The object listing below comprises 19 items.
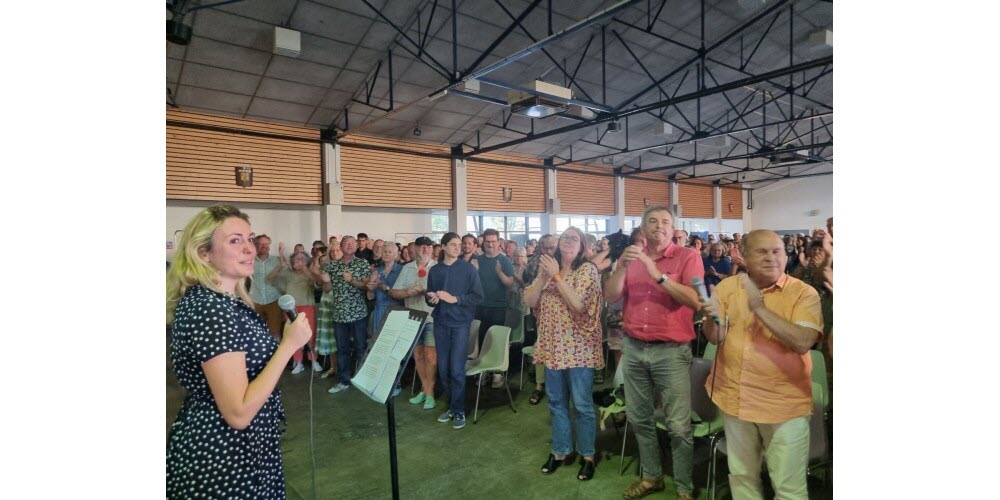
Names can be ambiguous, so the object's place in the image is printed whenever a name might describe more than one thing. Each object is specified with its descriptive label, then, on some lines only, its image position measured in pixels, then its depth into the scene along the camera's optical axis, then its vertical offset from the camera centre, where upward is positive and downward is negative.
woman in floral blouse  2.44 -0.49
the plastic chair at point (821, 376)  1.91 -0.54
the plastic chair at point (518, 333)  4.36 -0.80
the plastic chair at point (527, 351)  4.07 -0.91
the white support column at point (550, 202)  10.54 +1.05
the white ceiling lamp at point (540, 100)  5.09 +1.68
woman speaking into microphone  1.10 -0.27
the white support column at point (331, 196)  7.54 +0.90
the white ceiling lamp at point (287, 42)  4.98 +2.29
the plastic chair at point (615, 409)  2.72 -0.96
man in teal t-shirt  4.18 -0.32
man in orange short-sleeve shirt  1.50 -0.41
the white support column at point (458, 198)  9.42 +1.05
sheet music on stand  1.74 -0.41
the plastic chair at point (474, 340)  3.85 -0.76
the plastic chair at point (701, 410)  2.33 -0.85
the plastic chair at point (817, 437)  1.86 -0.78
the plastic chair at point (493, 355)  3.47 -0.83
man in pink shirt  2.05 -0.39
